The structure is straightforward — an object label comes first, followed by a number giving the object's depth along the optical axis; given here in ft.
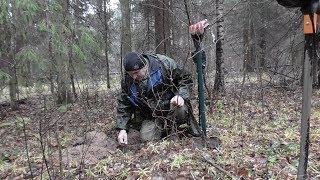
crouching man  11.67
